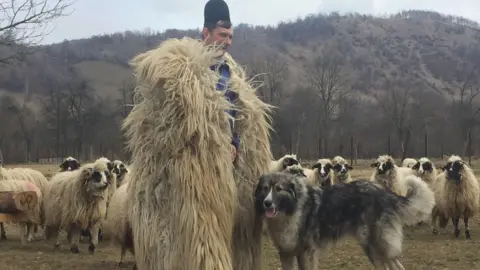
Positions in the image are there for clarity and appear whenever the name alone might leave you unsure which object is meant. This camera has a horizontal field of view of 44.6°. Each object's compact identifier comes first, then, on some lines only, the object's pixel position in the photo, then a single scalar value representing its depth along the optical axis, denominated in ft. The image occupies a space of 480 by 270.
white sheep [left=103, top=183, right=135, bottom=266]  34.19
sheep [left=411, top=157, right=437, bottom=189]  56.13
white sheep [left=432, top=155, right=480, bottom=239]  47.83
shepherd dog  19.84
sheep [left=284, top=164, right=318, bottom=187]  46.79
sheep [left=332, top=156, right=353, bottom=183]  57.11
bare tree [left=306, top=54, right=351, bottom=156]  226.79
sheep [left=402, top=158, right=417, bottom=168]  69.84
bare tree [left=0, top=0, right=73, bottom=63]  26.35
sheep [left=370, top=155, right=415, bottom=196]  50.26
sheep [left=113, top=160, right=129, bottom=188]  54.29
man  14.38
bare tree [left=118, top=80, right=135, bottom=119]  203.78
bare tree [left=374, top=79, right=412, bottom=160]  205.33
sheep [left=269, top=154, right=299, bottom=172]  53.79
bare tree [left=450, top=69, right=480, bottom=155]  202.90
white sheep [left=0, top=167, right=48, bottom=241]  47.14
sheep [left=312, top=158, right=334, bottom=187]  54.34
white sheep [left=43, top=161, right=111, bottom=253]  41.24
